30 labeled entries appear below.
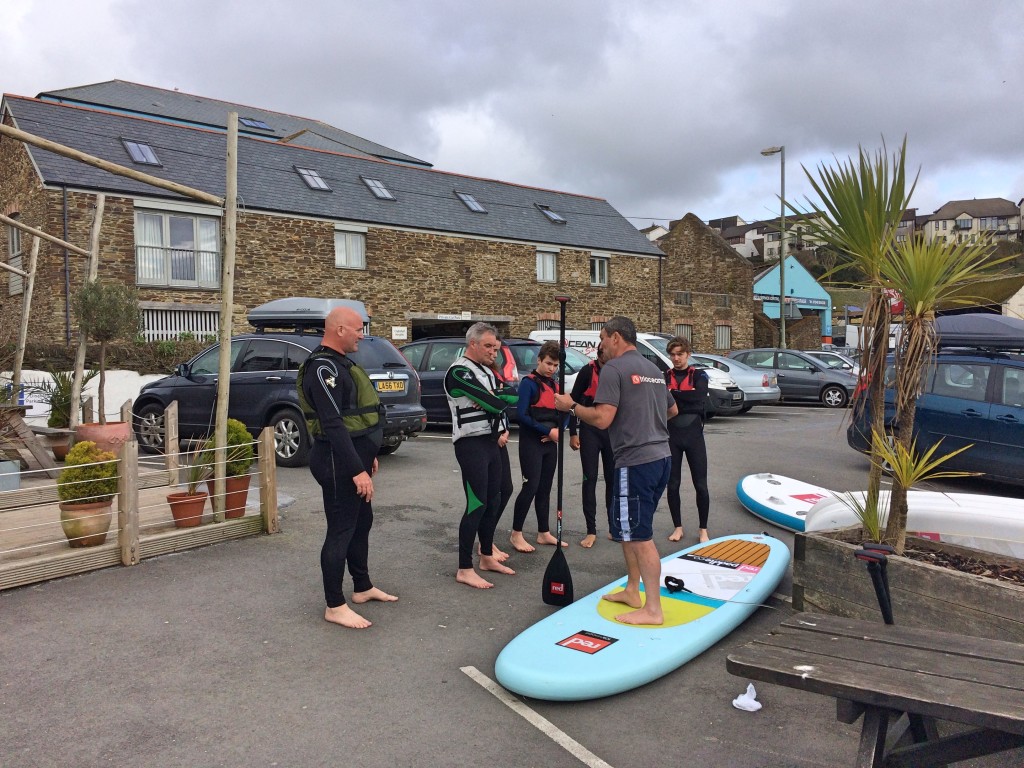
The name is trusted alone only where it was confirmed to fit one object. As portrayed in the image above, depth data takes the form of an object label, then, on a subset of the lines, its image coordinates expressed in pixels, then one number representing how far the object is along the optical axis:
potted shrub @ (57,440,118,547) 5.68
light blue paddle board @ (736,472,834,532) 7.32
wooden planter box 3.86
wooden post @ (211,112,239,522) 6.62
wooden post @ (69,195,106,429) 9.81
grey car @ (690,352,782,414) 17.66
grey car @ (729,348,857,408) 19.42
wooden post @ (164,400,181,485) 7.94
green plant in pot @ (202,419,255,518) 6.79
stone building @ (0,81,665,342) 20.09
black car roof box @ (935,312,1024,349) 9.01
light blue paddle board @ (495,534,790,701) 3.75
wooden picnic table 2.36
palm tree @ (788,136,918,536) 4.61
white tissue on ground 3.69
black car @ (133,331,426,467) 10.12
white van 15.75
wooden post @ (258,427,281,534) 6.55
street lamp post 27.28
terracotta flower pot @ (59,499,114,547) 5.68
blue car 8.49
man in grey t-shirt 4.57
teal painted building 41.34
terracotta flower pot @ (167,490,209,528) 6.45
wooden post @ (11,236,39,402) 10.61
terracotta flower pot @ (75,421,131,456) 9.21
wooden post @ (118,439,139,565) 5.66
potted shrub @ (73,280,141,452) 9.27
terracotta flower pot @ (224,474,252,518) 6.87
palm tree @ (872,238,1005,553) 4.49
